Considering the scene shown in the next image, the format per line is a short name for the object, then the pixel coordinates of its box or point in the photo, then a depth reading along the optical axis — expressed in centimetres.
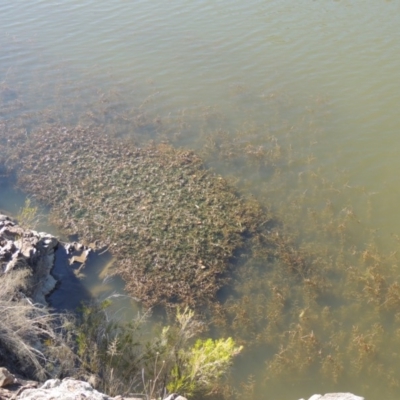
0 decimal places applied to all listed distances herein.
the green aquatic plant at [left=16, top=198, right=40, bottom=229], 908
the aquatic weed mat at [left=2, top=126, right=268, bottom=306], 863
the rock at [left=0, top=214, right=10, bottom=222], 890
